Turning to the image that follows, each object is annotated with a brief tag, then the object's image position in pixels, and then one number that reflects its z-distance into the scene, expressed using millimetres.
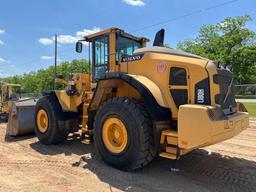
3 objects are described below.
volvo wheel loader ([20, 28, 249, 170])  3291
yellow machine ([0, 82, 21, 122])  9418
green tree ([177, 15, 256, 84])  28012
